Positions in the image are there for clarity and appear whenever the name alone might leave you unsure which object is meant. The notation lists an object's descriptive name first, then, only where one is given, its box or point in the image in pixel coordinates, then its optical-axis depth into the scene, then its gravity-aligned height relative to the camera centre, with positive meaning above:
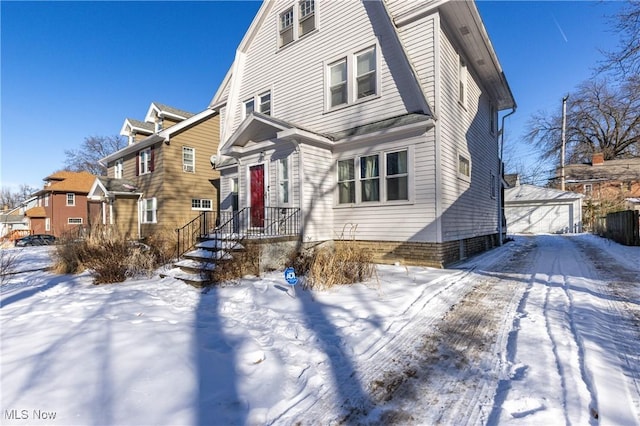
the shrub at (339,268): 5.87 -1.23
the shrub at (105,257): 7.08 -1.17
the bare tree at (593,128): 30.92 +8.66
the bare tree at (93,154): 41.72 +8.44
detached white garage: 22.53 -0.29
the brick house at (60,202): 32.16 +1.25
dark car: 25.33 -2.29
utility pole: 27.33 +6.97
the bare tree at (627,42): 9.45 +5.27
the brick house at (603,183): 23.03 +2.24
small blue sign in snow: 5.50 -1.23
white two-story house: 8.40 +2.55
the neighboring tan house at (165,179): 16.77 +2.00
